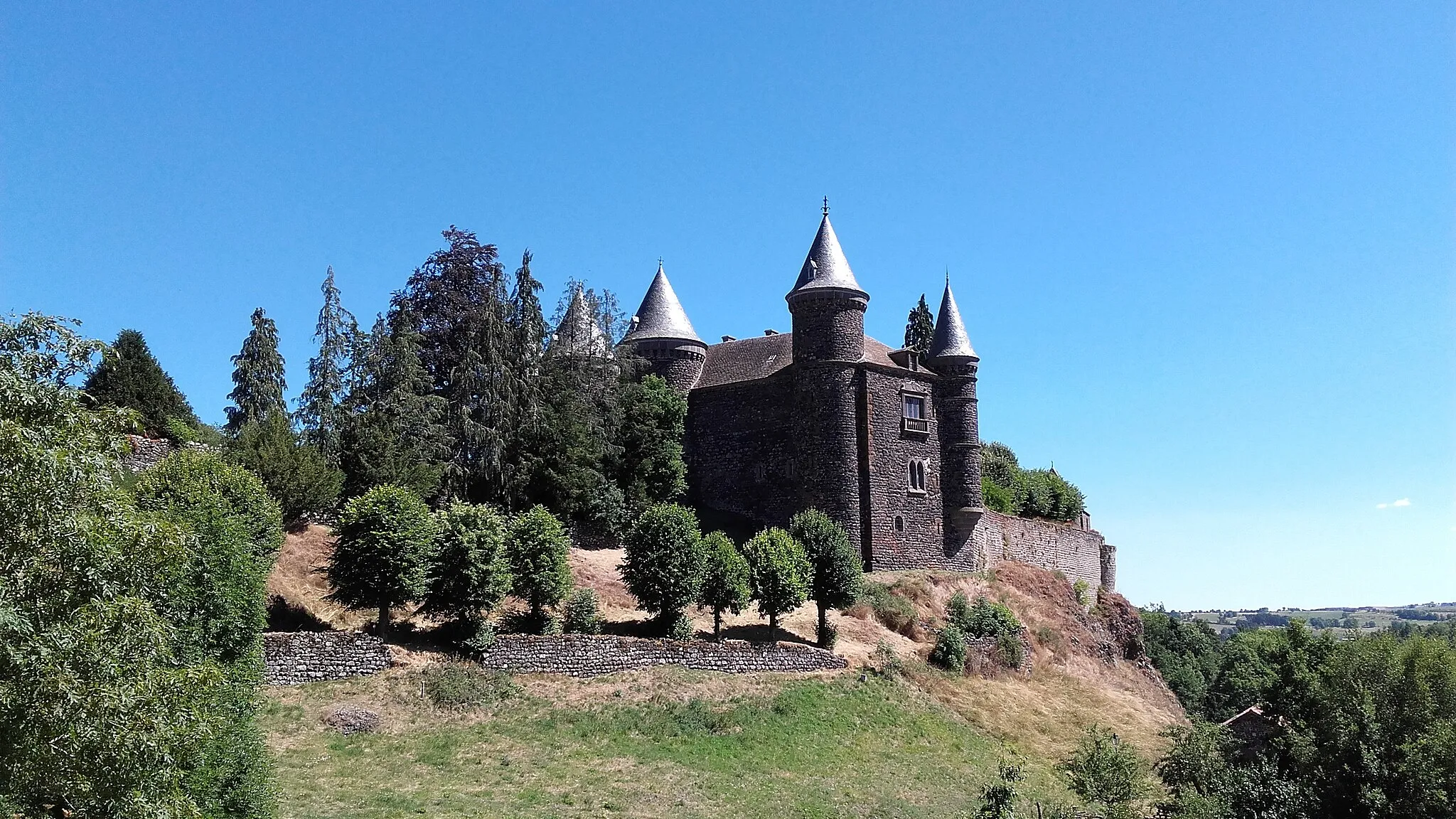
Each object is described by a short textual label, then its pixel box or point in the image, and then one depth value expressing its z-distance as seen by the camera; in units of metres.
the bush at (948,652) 40.81
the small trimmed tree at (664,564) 34.06
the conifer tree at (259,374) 56.16
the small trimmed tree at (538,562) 31.53
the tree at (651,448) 48.84
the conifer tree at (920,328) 75.69
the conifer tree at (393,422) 38.53
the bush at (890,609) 42.94
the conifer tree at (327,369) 45.28
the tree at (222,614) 18.11
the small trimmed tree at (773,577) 37.09
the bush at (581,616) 32.50
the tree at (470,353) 43.09
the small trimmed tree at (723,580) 35.31
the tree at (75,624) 12.83
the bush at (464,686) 26.59
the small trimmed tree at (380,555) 28.25
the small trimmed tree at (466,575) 29.17
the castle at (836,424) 47.62
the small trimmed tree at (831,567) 40.09
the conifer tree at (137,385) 41.22
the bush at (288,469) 35.12
